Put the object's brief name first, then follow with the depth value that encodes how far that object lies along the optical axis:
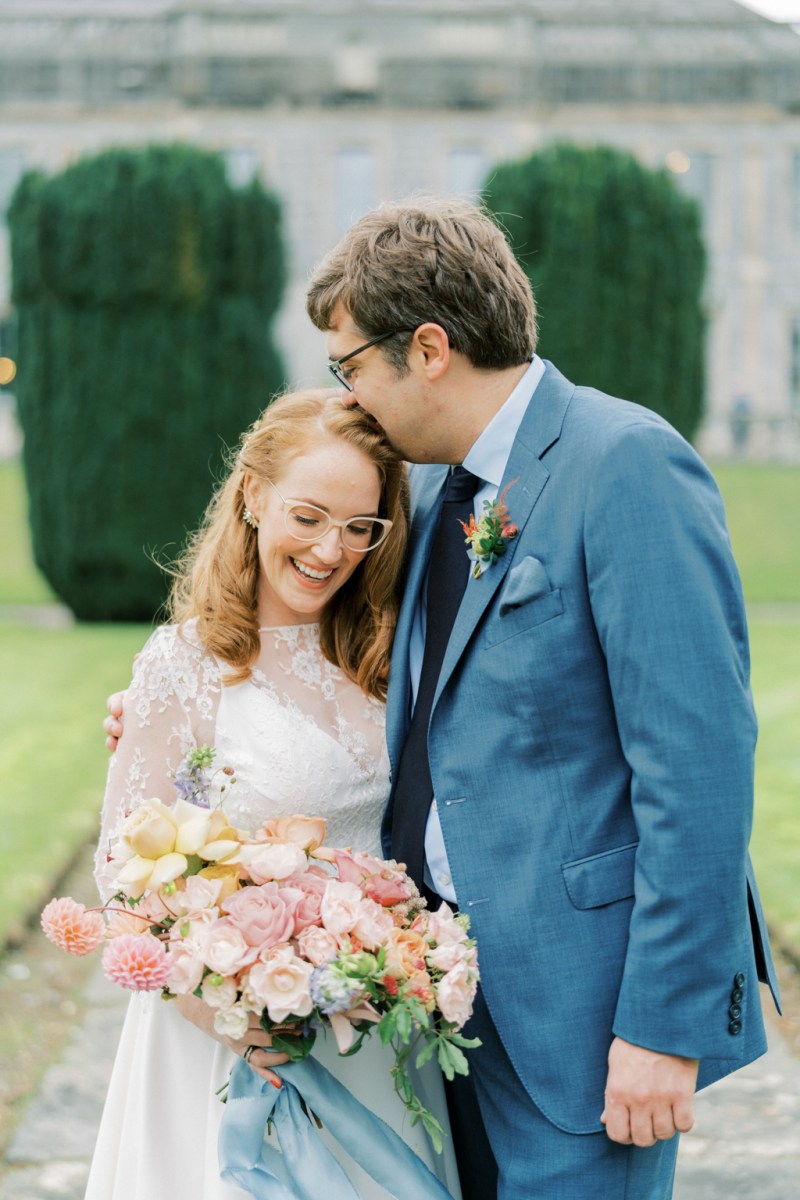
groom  2.12
